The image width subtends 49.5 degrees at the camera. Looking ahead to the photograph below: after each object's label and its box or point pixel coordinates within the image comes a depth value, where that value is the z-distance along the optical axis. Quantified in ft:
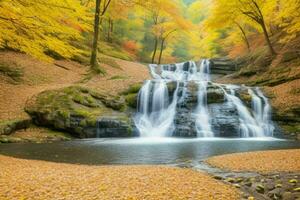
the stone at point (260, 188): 20.99
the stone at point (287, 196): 19.69
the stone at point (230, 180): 22.99
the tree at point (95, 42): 72.49
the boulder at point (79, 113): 49.21
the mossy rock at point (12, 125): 43.73
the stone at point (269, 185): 21.43
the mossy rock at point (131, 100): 59.00
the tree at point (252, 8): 73.67
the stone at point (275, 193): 20.01
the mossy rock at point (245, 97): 61.05
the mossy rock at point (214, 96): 60.37
